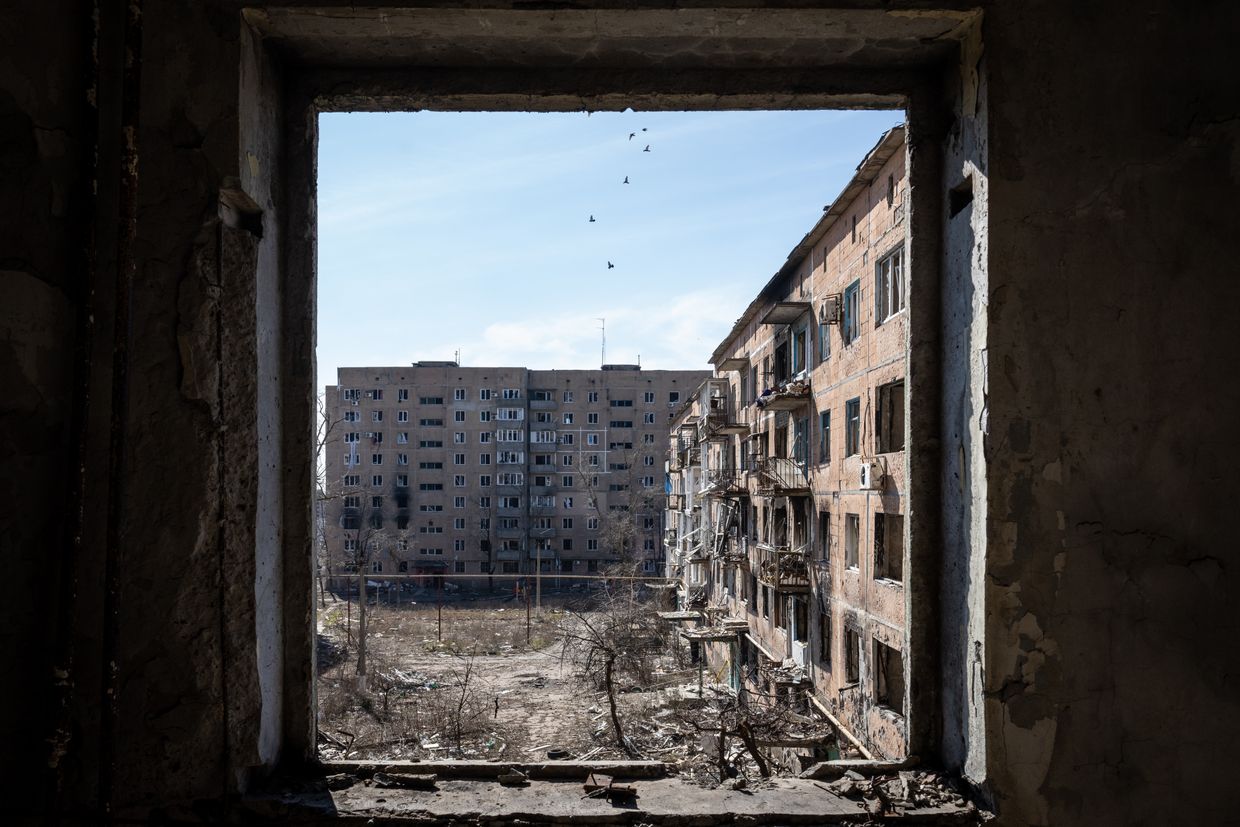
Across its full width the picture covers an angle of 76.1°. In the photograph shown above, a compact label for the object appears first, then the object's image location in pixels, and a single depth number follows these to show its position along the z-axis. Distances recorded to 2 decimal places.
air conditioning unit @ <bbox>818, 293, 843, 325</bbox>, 16.39
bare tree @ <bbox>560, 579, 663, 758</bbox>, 24.61
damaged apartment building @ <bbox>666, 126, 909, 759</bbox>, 14.16
